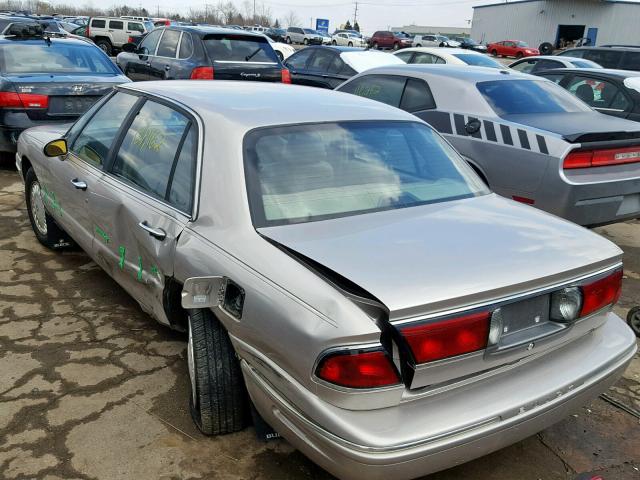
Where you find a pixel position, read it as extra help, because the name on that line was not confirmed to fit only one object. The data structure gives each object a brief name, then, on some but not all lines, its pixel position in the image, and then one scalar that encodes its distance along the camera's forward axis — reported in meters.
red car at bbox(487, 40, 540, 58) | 42.41
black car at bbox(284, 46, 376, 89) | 10.26
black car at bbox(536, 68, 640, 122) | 7.21
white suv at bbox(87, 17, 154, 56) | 28.27
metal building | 51.94
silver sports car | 4.66
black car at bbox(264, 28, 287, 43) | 46.81
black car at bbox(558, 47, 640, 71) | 11.64
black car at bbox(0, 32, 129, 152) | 6.57
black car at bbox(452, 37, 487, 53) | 44.46
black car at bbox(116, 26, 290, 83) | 8.94
